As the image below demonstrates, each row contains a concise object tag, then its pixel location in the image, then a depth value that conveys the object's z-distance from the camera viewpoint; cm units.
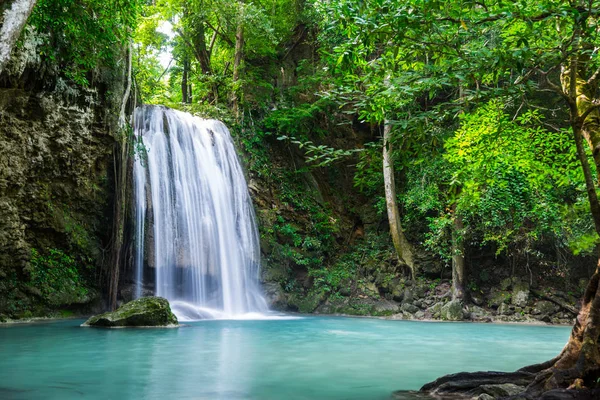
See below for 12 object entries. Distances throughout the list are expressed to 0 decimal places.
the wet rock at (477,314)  1516
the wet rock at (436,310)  1533
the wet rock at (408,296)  1631
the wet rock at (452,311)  1504
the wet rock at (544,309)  1484
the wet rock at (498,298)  1565
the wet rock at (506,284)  1608
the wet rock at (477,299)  1611
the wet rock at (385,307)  1628
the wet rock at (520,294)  1540
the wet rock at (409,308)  1596
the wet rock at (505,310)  1521
